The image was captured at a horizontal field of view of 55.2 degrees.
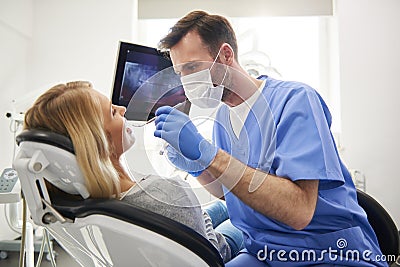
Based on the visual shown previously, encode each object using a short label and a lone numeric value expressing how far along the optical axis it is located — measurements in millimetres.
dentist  816
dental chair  688
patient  759
